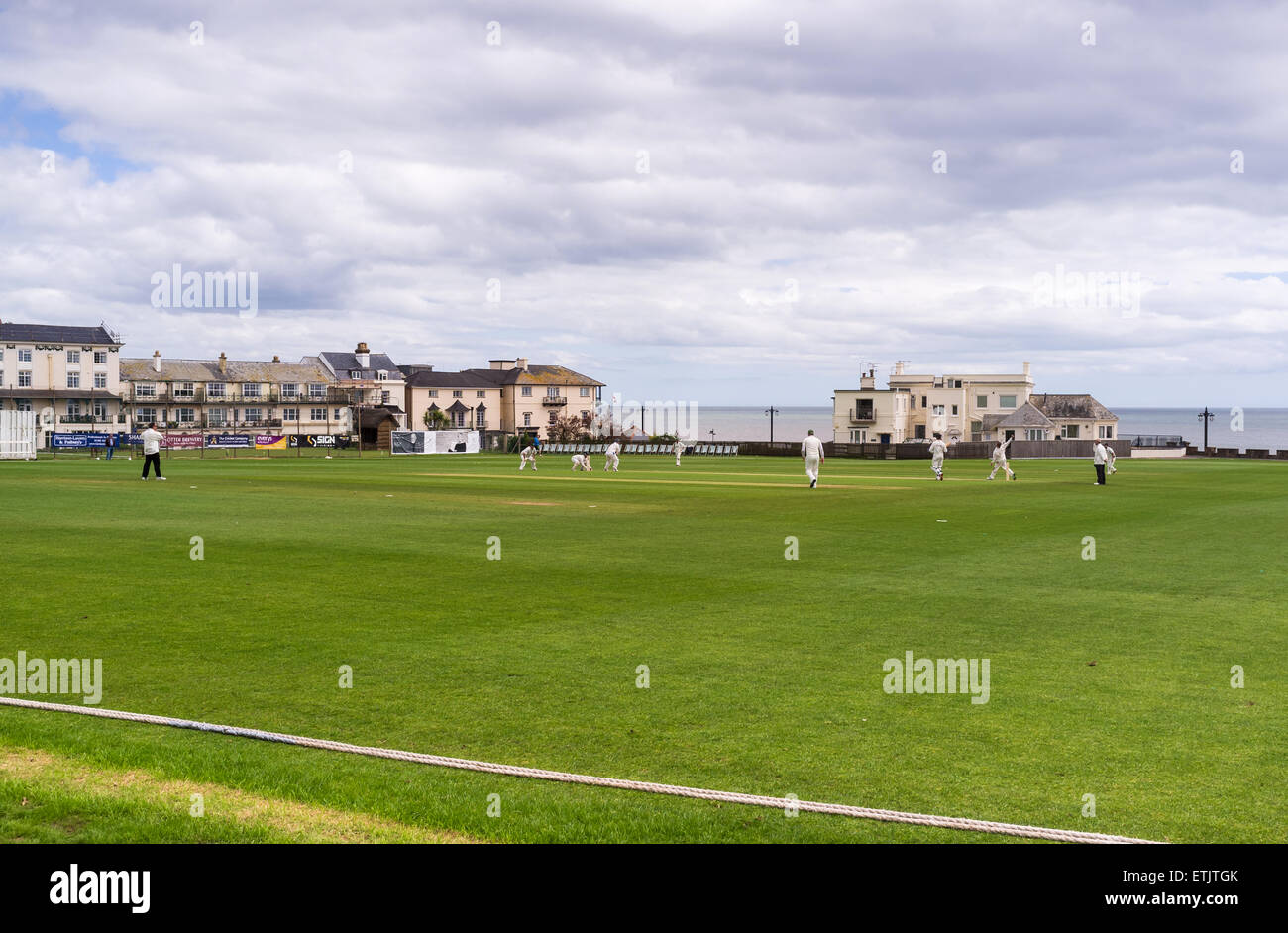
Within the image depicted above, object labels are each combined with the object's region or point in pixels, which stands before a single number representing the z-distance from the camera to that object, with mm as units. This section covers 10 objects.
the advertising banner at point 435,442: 87812
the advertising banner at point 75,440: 83481
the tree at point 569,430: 133625
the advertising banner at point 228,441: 99625
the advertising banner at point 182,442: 95644
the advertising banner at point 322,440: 113012
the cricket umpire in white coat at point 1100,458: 42125
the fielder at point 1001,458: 46662
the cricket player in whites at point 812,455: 40141
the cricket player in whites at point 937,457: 46906
